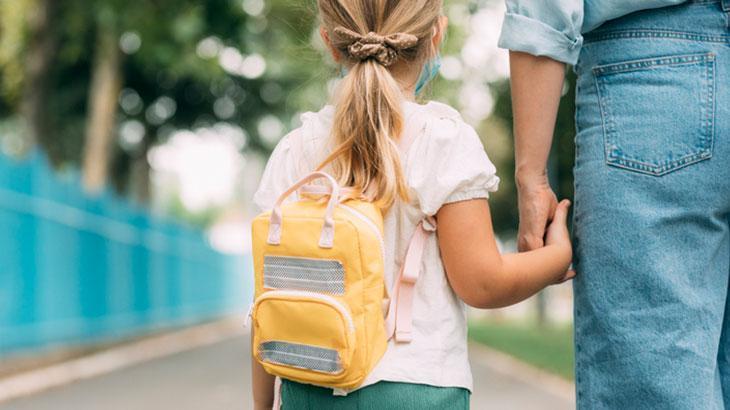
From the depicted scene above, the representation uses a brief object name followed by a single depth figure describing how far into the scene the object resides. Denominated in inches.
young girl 81.6
